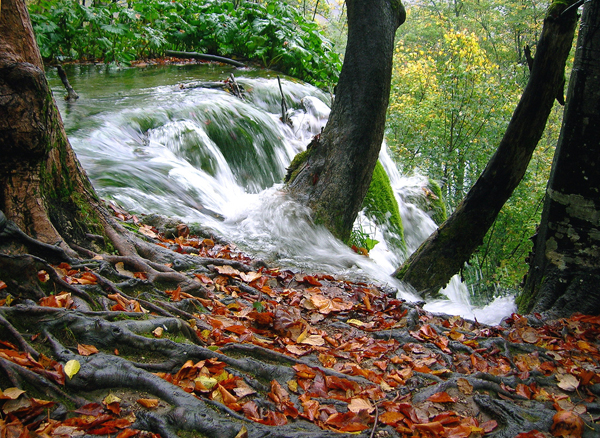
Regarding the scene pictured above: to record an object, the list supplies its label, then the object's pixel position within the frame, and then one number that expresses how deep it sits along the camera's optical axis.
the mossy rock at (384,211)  8.08
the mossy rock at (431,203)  10.14
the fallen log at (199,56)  14.27
